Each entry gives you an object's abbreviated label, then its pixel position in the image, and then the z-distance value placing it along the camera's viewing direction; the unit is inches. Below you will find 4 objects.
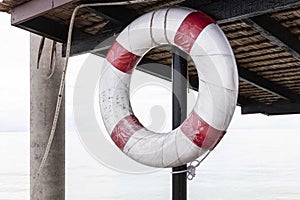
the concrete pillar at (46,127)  137.0
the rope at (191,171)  83.8
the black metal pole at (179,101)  90.0
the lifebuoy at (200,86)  75.7
